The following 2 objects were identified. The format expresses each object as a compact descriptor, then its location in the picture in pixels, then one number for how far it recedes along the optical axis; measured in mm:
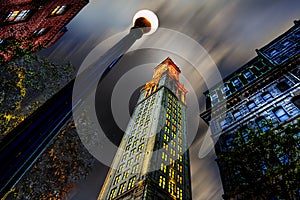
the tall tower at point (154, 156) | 41406
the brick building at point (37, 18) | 23859
